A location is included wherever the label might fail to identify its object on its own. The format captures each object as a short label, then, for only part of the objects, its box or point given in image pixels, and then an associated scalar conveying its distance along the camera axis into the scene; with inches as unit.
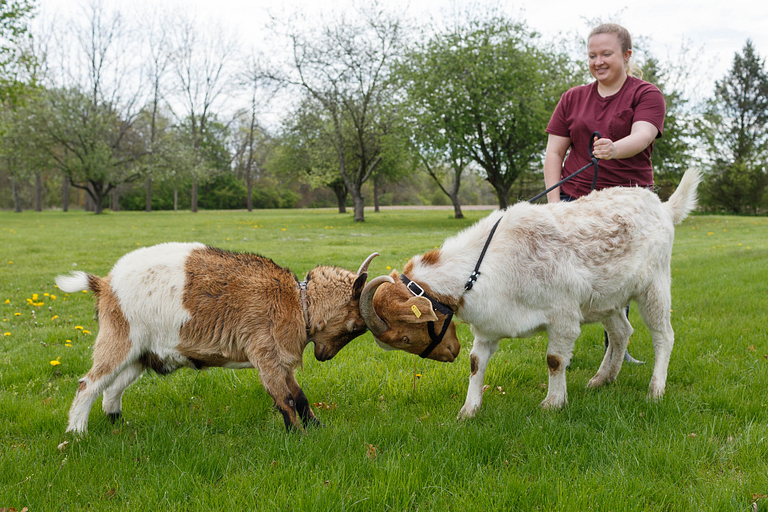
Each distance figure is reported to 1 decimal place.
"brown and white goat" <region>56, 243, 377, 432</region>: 135.3
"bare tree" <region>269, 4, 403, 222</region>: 1154.0
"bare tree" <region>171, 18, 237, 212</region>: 1893.5
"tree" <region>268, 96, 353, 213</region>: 1359.5
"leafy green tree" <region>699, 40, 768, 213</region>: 1649.9
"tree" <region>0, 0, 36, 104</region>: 598.9
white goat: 141.4
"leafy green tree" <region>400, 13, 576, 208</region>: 1074.1
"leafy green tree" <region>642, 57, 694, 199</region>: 1150.3
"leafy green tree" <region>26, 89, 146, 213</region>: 1524.4
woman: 157.8
